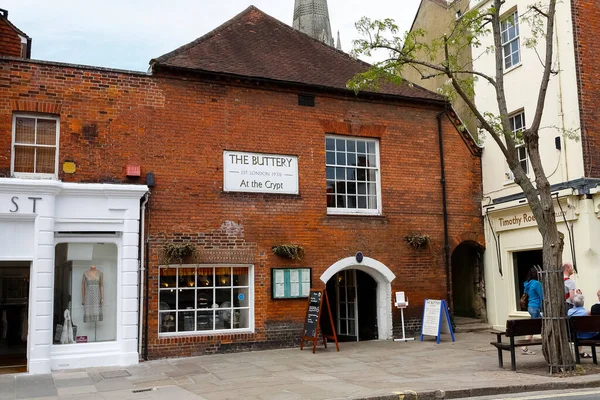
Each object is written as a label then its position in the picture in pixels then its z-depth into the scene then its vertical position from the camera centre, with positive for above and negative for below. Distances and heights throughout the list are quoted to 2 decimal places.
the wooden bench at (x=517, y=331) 9.92 -0.97
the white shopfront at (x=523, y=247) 13.23 +0.66
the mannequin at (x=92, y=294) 11.92 -0.24
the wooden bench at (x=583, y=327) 10.12 -0.94
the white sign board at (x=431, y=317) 14.11 -1.00
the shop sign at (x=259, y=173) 13.32 +2.44
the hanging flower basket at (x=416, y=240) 14.95 +0.90
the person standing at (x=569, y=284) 12.08 -0.23
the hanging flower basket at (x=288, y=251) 13.41 +0.62
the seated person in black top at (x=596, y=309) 10.90 -0.68
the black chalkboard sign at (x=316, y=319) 12.66 -0.90
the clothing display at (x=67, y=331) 11.62 -0.95
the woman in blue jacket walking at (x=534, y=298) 11.96 -0.50
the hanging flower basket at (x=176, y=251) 12.30 +0.61
